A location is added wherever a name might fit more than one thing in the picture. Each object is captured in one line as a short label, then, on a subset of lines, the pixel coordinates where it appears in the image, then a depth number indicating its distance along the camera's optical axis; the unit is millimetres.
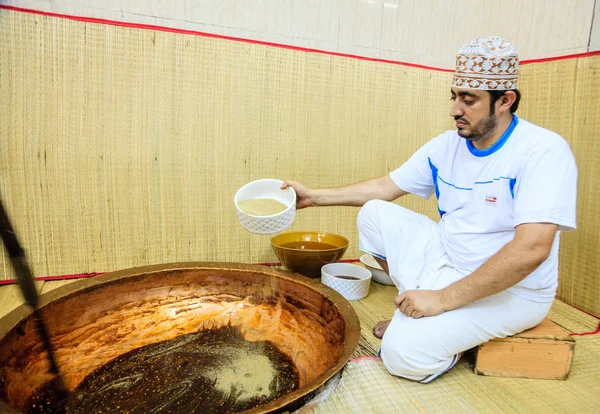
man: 1253
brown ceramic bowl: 2070
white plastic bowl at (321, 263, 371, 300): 1984
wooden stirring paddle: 874
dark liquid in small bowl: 2102
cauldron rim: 1036
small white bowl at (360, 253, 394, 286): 2227
